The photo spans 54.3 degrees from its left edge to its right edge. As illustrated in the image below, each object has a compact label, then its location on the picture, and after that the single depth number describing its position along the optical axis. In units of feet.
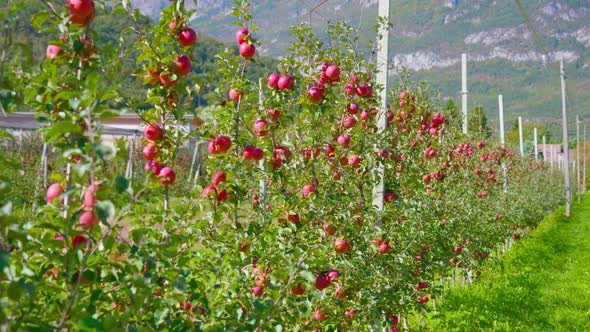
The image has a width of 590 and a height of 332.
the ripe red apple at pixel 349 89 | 10.46
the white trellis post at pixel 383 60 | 12.77
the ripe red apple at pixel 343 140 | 9.82
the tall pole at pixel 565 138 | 69.56
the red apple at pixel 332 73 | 9.44
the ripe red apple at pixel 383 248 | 11.12
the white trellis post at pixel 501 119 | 52.42
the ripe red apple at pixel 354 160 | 9.97
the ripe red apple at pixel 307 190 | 9.27
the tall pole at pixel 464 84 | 34.08
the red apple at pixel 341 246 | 8.87
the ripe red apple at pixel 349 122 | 10.28
